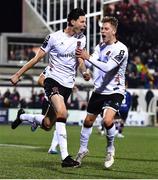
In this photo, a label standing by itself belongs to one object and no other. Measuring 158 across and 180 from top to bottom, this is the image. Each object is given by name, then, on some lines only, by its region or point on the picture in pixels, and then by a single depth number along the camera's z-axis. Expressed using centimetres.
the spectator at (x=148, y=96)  4175
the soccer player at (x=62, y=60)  1223
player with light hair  1226
